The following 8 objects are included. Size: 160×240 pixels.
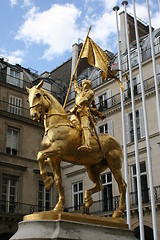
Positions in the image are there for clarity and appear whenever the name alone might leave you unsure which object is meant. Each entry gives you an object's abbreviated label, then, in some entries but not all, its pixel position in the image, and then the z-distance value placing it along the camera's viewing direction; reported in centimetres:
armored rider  659
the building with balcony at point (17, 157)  2375
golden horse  628
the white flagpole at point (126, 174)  1533
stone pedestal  529
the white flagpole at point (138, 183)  1467
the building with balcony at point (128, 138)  2117
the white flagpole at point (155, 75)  1630
